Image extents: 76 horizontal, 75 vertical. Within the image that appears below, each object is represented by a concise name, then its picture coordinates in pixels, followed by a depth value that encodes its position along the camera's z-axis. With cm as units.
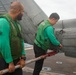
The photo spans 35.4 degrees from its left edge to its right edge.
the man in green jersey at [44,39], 260
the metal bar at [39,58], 174
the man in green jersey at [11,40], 170
